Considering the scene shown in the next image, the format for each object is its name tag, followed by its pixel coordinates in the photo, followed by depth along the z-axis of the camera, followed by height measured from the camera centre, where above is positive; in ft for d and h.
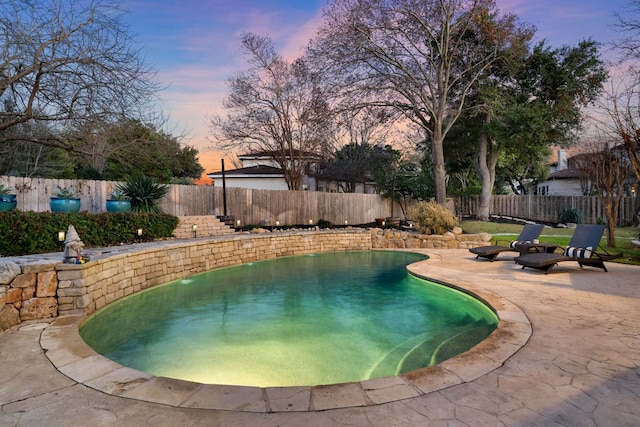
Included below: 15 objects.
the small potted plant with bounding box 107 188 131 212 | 32.81 +0.29
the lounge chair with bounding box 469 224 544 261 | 30.07 -3.75
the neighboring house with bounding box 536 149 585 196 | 95.91 +5.22
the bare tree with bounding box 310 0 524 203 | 48.75 +22.13
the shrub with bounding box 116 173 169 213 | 36.35 +1.42
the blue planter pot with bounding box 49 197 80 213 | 28.89 +0.23
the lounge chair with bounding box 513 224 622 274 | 23.75 -3.65
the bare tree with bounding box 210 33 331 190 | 63.21 +17.10
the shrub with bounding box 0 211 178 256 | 21.21 -1.48
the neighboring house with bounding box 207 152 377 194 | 81.15 +6.52
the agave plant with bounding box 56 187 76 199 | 29.32 +1.09
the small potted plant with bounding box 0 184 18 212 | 25.29 +0.52
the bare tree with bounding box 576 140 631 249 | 34.22 +2.63
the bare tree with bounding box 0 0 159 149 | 23.07 +9.76
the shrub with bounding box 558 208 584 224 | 61.62 -2.37
